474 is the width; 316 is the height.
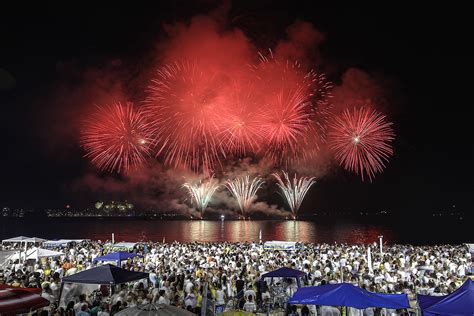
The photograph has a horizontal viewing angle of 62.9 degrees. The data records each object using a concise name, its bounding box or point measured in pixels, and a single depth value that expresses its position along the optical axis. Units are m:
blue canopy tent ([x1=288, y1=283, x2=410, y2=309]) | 8.88
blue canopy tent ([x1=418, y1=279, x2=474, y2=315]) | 7.96
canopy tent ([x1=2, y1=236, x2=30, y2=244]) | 27.31
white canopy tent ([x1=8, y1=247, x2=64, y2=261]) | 22.14
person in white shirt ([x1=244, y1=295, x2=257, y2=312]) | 12.23
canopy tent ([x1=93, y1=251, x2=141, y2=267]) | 19.53
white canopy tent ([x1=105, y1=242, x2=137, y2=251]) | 33.47
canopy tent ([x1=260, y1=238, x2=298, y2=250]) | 32.62
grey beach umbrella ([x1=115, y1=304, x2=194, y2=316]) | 7.48
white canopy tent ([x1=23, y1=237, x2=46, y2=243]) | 27.20
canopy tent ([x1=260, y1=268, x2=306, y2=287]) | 13.80
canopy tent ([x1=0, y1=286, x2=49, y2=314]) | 7.52
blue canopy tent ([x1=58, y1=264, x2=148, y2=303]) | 11.23
